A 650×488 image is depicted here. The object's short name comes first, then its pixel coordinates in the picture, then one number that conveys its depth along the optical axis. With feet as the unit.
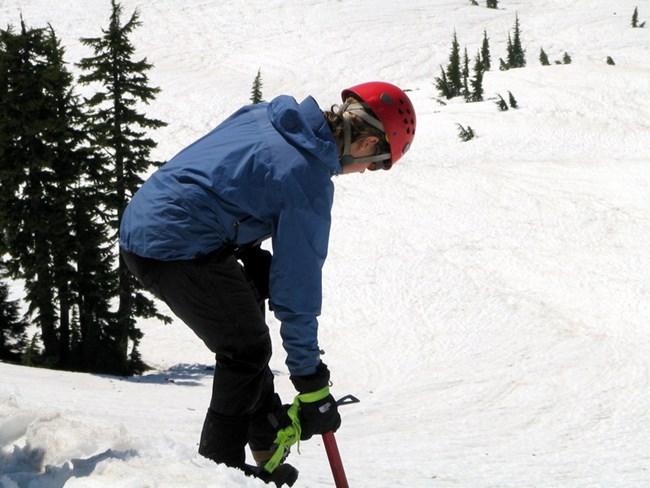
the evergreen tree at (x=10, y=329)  70.64
